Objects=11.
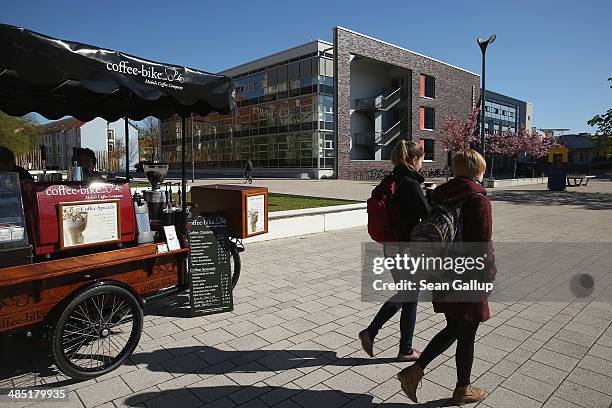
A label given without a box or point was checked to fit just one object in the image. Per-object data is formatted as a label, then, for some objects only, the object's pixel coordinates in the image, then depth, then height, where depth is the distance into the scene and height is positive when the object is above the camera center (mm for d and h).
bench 27909 -106
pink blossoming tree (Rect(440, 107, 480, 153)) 46188 +5187
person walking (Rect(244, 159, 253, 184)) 30328 +359
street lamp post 24531 +8056
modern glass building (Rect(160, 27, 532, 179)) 38125 +7285
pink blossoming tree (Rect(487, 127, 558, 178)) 49981 +4267
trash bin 23547 -79
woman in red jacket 2613 -881
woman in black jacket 2992 -255
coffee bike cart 2947 -594
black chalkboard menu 4336 -980
